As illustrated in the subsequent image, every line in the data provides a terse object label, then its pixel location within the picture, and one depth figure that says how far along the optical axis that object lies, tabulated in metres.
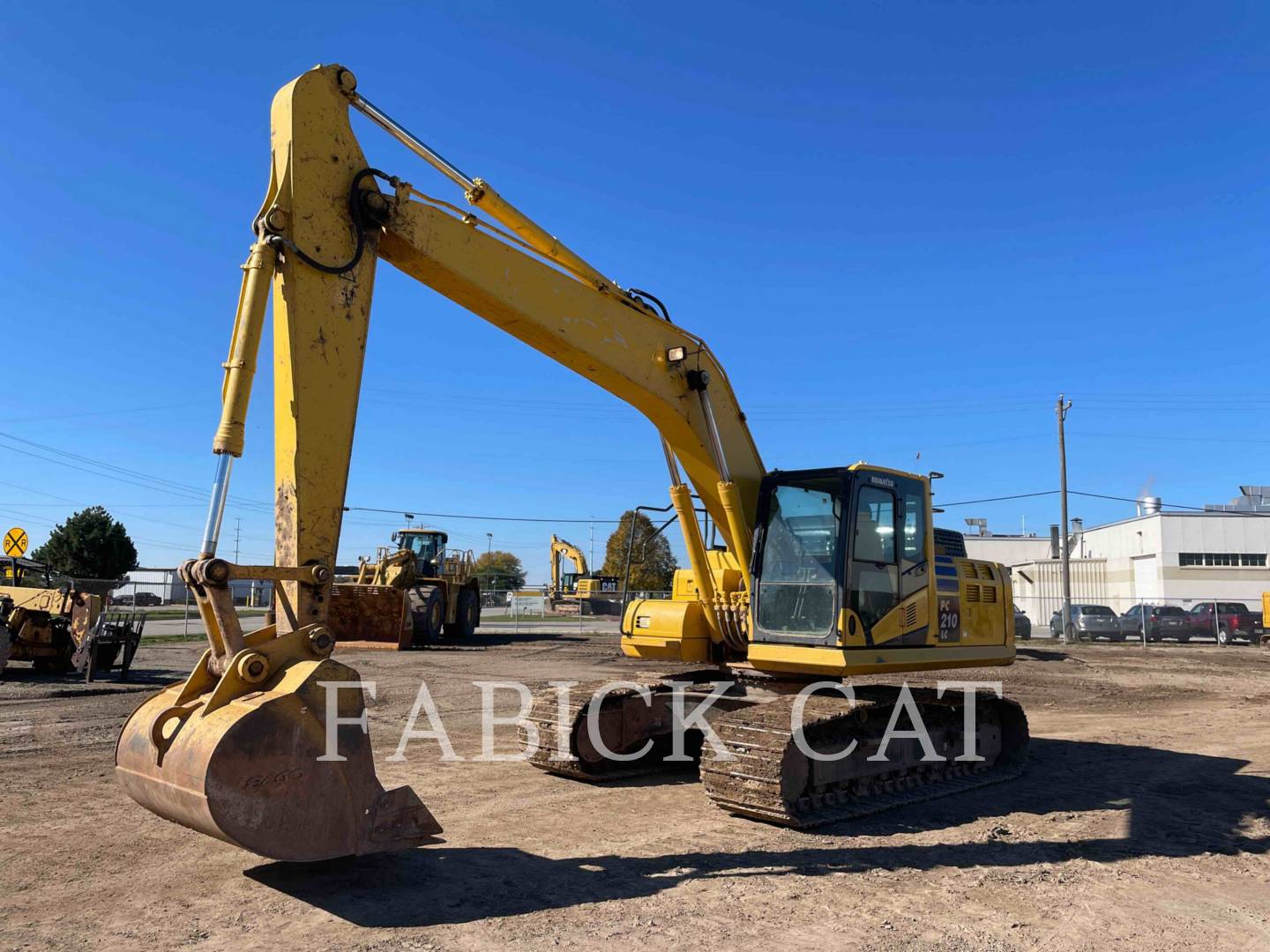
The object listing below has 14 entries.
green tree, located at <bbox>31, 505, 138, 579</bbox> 55.75
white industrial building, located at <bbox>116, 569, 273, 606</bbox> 24.67
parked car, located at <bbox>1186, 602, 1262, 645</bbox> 32.28
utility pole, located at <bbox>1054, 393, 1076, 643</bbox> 32.53
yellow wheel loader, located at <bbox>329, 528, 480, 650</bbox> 24.91
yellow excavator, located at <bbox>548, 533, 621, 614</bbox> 52.31
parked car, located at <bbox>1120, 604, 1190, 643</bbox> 32.44
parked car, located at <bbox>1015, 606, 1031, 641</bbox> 32.44
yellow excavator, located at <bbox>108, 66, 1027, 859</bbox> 5.23
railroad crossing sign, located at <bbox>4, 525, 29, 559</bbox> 21.22
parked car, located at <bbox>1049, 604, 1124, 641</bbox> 32.88
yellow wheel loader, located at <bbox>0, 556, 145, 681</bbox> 16.11
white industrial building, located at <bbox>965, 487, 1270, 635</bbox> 48.06
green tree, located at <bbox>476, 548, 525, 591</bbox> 90.12
